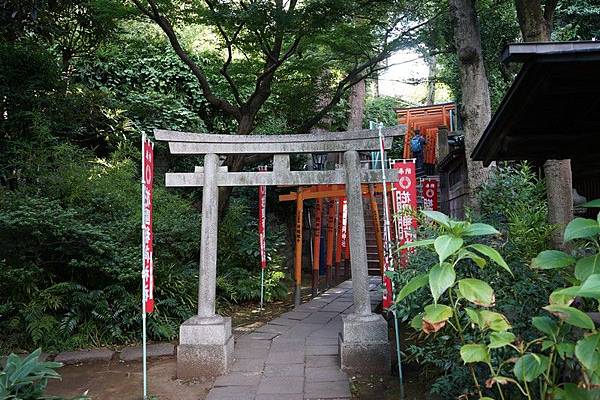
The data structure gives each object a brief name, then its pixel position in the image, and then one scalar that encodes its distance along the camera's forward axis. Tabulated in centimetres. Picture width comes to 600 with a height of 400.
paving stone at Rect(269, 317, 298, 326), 739
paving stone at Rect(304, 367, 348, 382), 489
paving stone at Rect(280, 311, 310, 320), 781
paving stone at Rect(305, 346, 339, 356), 575
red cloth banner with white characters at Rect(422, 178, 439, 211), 1052
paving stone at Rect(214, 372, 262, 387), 488
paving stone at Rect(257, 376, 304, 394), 459
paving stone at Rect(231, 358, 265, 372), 529
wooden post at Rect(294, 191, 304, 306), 855
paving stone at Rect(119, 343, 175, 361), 580
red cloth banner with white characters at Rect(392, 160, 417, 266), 675
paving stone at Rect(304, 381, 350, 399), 443
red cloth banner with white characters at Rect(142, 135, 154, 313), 472
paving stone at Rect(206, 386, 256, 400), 449
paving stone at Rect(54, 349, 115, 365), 566
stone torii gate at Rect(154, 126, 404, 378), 515
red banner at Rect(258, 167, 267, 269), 858
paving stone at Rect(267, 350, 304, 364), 553
